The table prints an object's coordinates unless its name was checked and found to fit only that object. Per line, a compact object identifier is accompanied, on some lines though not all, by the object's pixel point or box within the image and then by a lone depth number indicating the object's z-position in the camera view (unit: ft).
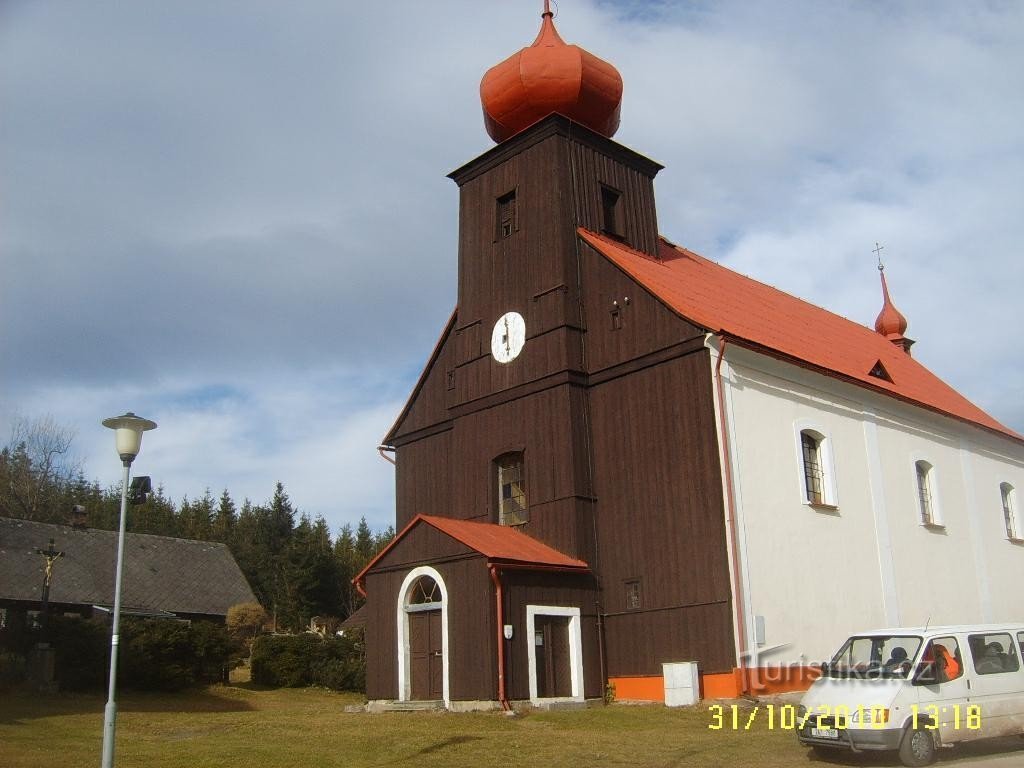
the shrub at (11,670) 75.56
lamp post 38.40
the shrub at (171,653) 81.97
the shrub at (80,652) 77.97
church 64.59
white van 38.65
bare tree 148.46
